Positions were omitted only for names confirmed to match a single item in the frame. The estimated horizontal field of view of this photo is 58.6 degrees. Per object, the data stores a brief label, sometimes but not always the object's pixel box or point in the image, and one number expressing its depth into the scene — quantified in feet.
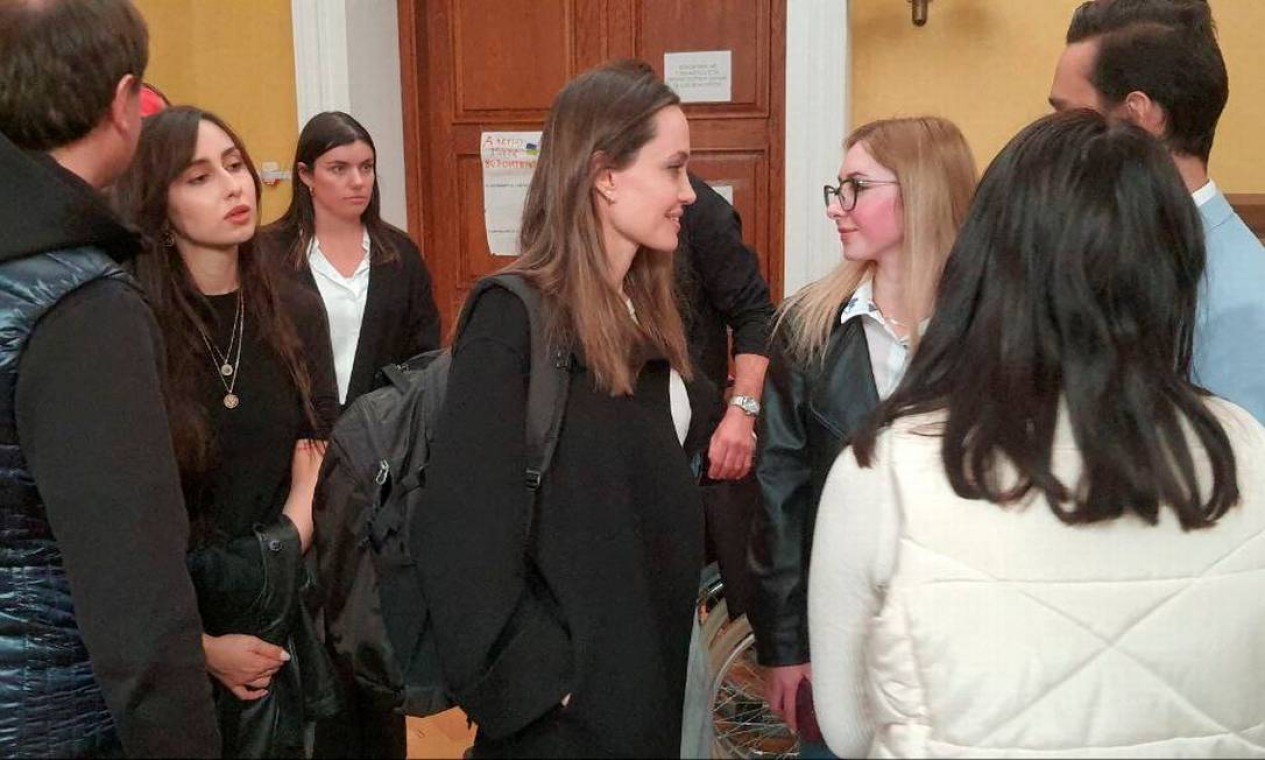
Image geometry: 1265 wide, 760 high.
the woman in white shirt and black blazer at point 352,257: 9.07
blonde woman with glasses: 5.72
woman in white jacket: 3.22
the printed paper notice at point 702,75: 12.21
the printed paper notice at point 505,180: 13.16
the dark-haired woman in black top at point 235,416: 5.79
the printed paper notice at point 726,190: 12.38
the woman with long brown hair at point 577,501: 4.63
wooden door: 12.17
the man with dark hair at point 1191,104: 5.44
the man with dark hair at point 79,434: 3.99
